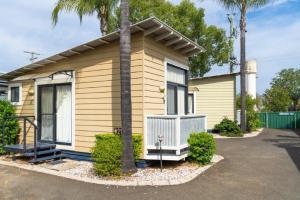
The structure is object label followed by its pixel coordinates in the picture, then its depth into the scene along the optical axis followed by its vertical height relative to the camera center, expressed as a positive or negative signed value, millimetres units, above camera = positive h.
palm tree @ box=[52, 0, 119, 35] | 11055 +3943
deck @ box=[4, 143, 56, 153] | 7787 -1056
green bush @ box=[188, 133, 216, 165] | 7370 -1008
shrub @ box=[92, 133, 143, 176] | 6176 -1019
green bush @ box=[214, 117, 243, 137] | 15234 -1055
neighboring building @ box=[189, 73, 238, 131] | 16922 +677
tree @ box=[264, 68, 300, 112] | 35934 +5138
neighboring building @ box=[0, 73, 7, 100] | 11266 +774
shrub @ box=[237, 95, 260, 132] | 17328 -338
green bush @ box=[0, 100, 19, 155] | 8922 -456
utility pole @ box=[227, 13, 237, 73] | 26375 +5711
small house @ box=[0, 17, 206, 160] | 7082 +501
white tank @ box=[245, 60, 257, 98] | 23953 +2668
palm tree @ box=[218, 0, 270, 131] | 15906 +3963
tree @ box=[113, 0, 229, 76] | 22688 +6861
